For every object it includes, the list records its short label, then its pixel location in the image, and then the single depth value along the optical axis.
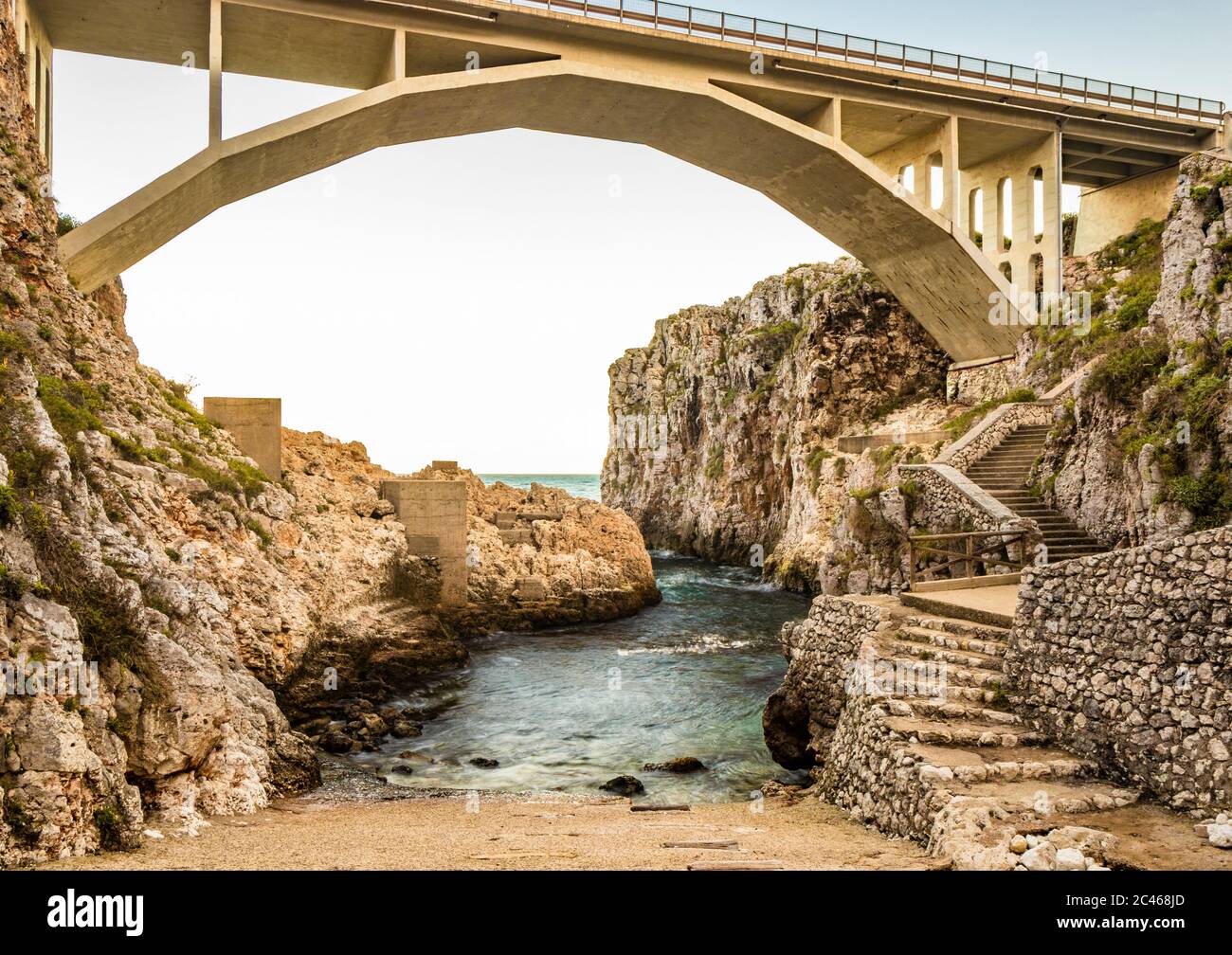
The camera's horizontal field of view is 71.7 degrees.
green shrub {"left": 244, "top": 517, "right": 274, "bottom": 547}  16.22
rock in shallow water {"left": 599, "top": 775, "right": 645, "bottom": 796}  12.43
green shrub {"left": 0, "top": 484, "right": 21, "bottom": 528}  7.81
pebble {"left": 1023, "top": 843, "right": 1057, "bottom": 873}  5.66
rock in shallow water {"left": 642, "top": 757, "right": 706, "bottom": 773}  13.49
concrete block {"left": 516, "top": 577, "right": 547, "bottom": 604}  27.50
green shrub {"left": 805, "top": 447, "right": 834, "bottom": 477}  35.77
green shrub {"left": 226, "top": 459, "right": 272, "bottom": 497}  17.48
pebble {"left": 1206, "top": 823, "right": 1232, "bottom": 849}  5.97
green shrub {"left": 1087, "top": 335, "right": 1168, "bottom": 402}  13.85
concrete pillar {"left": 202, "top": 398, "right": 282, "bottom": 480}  20.44
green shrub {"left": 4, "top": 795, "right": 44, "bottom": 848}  6.09
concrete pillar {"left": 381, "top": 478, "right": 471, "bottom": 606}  24.70
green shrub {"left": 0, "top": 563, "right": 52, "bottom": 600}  7.13
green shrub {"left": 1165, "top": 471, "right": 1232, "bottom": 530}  10.93
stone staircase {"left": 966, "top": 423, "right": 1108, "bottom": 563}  14.53
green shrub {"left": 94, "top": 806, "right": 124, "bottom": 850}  6.78
